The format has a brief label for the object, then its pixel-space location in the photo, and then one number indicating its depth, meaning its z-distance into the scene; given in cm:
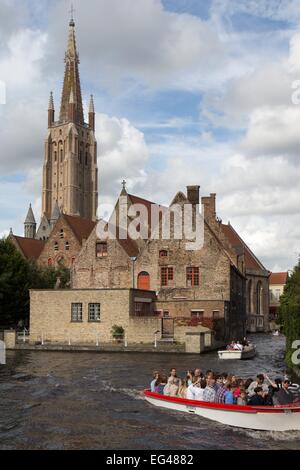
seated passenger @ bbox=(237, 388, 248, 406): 1927
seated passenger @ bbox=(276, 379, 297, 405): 1878
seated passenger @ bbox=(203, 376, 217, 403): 1996
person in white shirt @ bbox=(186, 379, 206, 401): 2044
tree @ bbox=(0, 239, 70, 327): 5331
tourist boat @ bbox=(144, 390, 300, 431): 1811
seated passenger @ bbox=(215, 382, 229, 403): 1955
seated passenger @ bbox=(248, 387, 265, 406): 1890
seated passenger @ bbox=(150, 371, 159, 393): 2213
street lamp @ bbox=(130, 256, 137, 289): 5394
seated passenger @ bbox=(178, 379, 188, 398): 2116
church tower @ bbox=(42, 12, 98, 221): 15488
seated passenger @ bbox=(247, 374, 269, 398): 1972
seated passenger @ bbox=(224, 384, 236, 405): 1938
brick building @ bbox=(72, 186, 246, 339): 4841
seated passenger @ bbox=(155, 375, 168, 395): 2195
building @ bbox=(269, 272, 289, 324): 12899
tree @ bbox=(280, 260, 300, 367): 2939
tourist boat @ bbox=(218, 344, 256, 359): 3769
